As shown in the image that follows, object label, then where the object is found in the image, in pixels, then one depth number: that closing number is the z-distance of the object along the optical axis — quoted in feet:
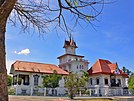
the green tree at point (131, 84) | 113.14
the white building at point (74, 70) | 102.27
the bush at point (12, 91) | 86.33
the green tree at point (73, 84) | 68.13
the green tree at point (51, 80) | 96.78
